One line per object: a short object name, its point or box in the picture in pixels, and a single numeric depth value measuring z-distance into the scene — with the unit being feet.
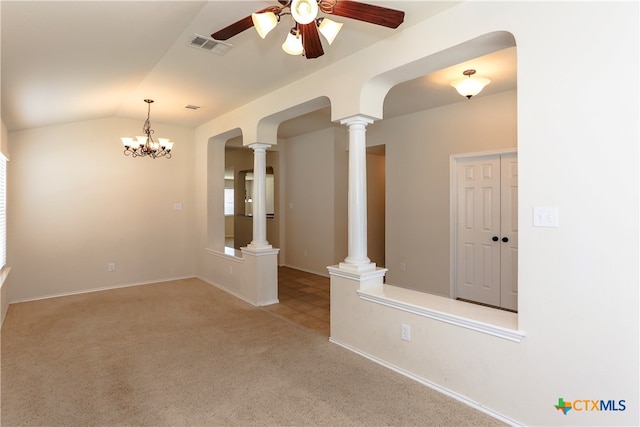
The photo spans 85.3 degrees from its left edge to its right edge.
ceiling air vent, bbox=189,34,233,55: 8.86
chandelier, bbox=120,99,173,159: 13.94
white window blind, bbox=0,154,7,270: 12.16
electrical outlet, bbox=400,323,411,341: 8.47
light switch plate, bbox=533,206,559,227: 6.21
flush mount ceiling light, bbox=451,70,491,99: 11.20
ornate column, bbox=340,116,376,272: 10.21
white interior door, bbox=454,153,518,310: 13.85
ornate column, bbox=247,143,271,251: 14.85
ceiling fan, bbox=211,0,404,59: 5.52
